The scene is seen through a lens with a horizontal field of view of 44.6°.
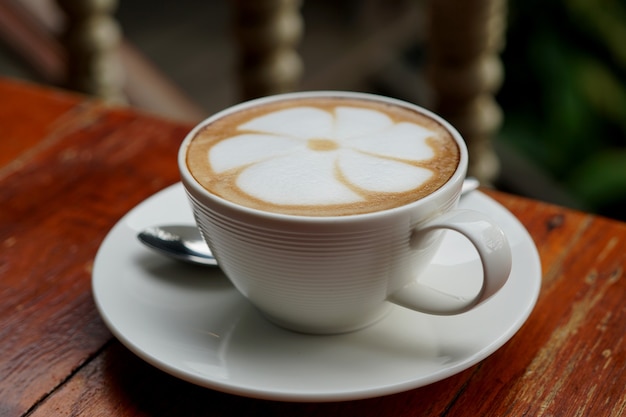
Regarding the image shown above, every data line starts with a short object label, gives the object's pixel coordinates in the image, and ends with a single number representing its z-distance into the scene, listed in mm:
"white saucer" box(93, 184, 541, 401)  457
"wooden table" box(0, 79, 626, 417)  490
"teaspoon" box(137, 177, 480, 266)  580
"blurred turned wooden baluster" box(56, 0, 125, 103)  1456
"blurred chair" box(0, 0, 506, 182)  1122
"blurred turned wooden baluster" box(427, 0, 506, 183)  1085
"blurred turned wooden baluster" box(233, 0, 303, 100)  1341
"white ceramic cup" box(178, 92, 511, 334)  450
